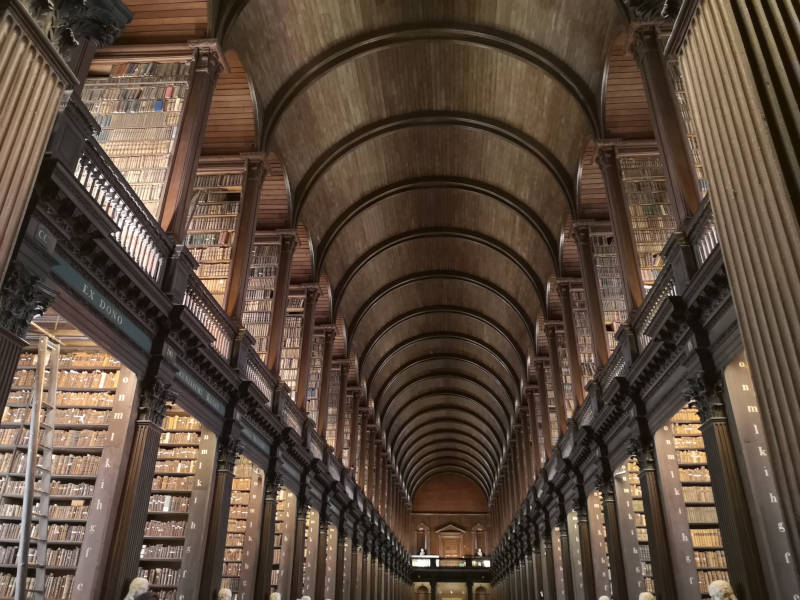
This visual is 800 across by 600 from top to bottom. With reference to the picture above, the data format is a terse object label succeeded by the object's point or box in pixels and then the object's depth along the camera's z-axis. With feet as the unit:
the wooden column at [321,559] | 47.31
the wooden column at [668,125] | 25.73
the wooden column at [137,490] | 20.76
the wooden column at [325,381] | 51.60
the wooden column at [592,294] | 39.01
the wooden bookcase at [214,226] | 35.19
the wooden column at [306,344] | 45.55
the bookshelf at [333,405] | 62.95
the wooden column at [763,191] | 8.49
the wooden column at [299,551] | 40.47
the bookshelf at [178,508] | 27.58
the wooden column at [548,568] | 56.65
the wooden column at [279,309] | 39.40
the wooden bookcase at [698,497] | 29.48
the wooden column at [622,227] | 32.37
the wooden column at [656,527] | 27.40
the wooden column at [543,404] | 60.34
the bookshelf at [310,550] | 46.06
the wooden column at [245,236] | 33.09
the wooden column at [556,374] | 53.06
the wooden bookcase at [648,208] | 34.55
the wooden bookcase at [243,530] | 34.04
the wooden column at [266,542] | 33.88
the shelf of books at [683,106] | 28.71
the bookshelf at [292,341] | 48.73
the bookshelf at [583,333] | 50.16
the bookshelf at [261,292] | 41.29
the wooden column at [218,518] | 27.27
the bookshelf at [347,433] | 66.46
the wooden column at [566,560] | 47.03
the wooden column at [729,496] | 20.02
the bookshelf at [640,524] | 34.19
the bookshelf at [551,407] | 61.31
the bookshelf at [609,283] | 41.70
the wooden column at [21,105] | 9.94
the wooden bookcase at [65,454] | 21.25
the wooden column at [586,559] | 40.29
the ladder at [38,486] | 17.30
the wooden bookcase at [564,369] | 55.04
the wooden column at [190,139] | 26.23
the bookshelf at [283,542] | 40.04
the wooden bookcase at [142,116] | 27.43
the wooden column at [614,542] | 33.40
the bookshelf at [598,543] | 39.52
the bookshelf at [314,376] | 55.26
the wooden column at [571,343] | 45.98
